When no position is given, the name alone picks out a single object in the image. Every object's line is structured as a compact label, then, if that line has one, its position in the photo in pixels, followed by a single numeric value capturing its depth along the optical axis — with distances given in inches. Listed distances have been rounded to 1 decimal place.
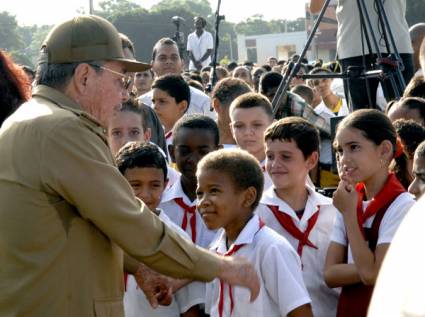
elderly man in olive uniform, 164.9
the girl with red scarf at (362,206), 219.2
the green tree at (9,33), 3968.1
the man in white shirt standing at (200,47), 1070.8
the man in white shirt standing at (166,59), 555.3
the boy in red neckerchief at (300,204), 238.1
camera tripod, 344.4
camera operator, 368.9
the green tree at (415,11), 2013.9
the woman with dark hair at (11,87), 217.9
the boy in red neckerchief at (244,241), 206.3
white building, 3406.0
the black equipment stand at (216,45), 585.5
